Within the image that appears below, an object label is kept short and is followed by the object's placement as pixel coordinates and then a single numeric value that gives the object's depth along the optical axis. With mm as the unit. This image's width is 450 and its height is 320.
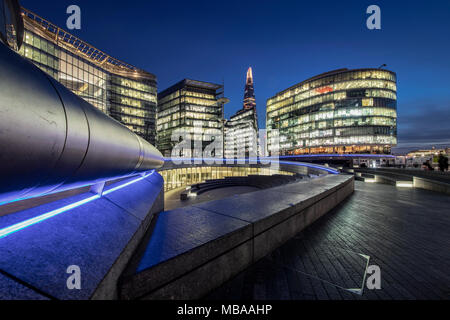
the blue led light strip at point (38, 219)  1526
